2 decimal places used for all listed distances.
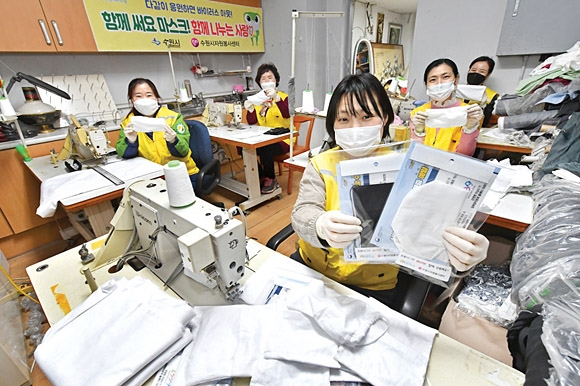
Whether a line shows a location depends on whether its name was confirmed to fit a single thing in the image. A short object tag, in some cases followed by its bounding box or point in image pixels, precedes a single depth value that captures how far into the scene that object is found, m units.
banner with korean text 2.83
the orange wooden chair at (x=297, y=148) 3.04
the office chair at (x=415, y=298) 0.85
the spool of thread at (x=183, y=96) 3.16
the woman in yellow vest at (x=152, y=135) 2.02
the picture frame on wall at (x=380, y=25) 4.47
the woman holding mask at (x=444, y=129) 1.78
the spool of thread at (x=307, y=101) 2.12
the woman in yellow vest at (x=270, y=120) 3.12
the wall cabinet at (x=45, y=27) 2.27
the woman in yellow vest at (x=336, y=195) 0.77
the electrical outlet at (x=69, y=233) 2.23
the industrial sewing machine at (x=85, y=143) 1.88
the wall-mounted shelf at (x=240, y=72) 4.05
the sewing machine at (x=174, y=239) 0.74
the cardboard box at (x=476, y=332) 1.14
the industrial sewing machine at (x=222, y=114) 3.01
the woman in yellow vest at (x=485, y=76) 2.90
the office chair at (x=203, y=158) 2.15
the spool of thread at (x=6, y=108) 1.88
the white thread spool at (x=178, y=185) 0.81
